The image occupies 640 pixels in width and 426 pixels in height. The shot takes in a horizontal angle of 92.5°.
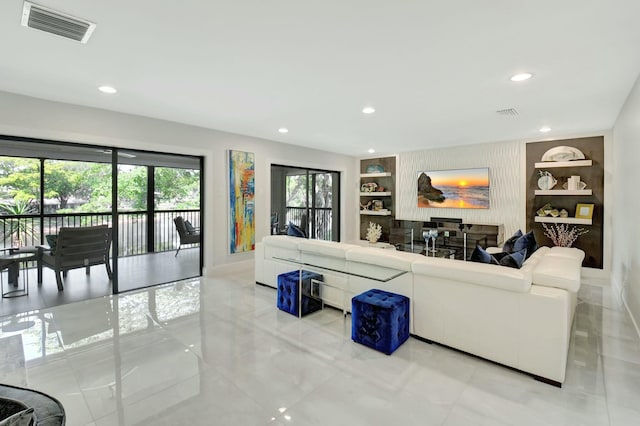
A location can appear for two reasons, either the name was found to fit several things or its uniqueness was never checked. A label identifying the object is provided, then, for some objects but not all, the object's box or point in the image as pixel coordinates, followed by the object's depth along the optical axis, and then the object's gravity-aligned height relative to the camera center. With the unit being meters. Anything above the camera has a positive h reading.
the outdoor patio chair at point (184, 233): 6.59 -0.51
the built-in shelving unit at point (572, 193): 5.14 +0.30
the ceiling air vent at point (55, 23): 1.93 +1.26
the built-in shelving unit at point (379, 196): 7.79 +0.37
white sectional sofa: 2.22 -0.76
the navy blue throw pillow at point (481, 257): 2.83 -0.44
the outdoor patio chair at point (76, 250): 4.32 -0.60
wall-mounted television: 6.27 +0.46
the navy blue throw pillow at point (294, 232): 4.67 -0.34
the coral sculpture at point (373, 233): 7.79 -0.60
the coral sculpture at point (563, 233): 5.31 -0.42
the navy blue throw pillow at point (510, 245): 3.91 -0.46
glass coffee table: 4.99 -0.73
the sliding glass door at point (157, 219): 5.27 -0.21
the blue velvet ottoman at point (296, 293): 3.48 -0.97
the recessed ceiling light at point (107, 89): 3.26 +1.31
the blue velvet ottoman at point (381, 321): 2.63 -0.99
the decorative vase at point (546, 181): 5.44 +0.51
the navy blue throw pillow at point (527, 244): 3.63 -0.41
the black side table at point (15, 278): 4.05 -1.02
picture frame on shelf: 5.12 -0.02
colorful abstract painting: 5.41 +0.16
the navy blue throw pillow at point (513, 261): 2.65 -0.45
